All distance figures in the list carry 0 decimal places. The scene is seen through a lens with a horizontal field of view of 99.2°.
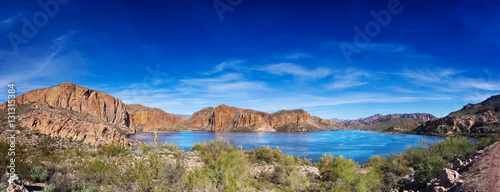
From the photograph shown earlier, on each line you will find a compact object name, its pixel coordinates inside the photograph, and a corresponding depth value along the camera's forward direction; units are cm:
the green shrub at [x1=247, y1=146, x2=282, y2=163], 2266
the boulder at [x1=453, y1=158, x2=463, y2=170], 1472
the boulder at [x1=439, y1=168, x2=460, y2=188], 1021
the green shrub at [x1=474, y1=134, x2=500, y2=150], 2298
